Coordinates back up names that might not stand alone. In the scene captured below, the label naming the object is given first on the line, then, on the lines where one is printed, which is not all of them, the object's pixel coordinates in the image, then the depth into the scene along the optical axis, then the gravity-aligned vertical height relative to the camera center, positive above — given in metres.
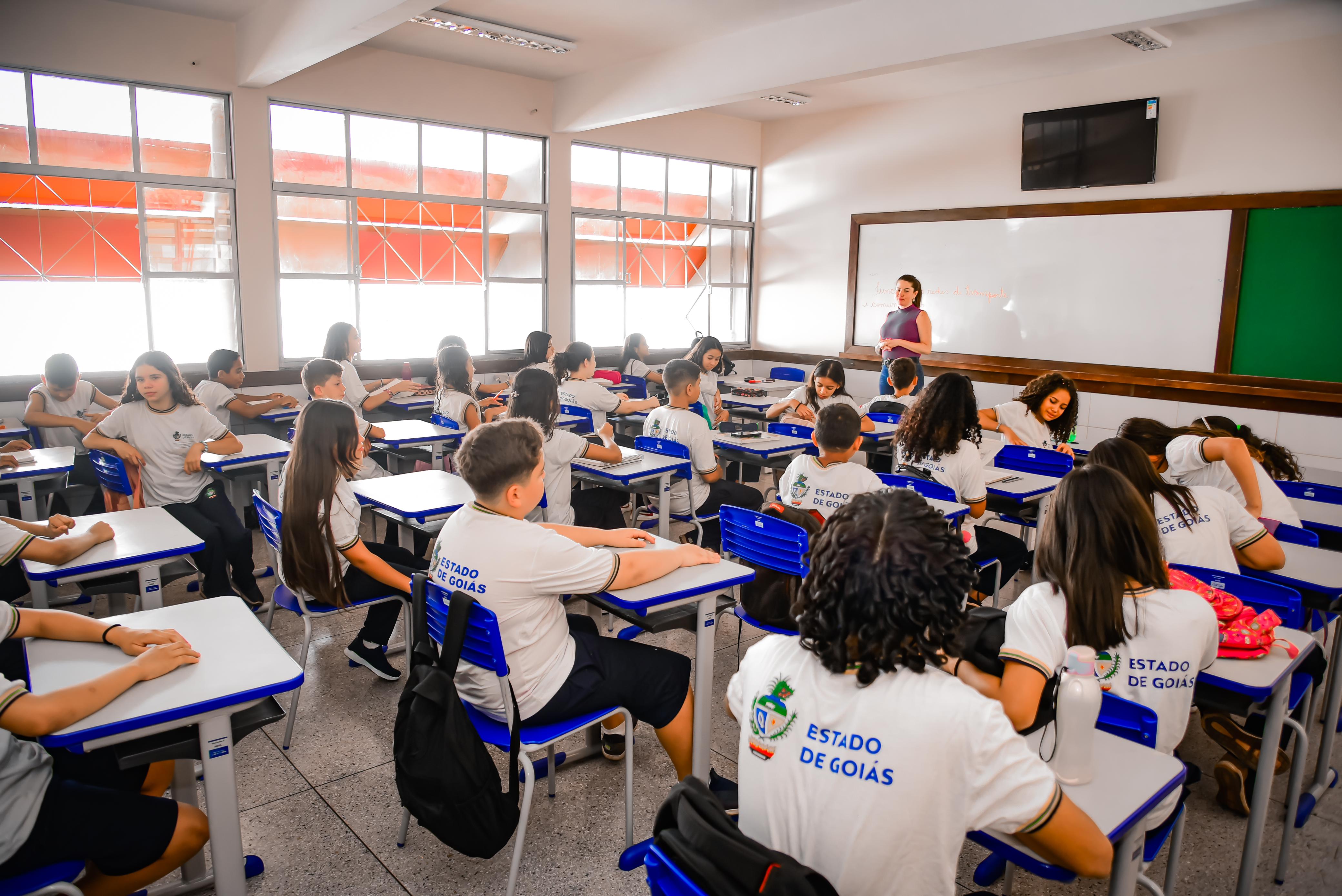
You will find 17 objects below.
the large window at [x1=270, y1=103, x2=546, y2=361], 6.41 +0.75
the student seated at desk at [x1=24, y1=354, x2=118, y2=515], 4.63 -0.57
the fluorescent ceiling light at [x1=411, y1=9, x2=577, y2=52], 5.59 +2.09
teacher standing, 6.36 +0.02
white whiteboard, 6.32 +0.45
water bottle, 1.35 -0.65
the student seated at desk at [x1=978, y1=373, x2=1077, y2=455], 4.44 -0.45
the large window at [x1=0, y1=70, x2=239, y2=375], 5.25 +0.62
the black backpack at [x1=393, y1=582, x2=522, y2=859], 1.75 -0.96
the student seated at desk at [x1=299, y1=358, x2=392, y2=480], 4.36 -0.35
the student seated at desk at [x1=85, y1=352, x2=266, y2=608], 3.67 -0.63
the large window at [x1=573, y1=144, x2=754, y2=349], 8.22 +0.85
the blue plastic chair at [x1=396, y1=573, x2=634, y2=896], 1.90 -0.81
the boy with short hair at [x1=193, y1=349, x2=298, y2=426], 5.25 -0.47
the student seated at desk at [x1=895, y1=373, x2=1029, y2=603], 3.48 -0.52
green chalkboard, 5.71 +0.32
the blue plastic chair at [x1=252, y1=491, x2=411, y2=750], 2.74 -0.98
